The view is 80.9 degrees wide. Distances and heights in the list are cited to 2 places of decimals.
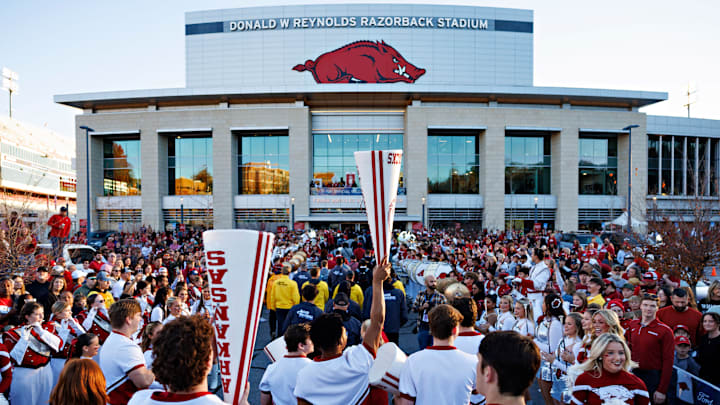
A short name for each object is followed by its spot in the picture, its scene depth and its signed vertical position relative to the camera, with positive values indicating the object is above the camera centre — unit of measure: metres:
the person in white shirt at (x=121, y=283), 8.69 -1.79
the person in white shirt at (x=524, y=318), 5.67 -1.63
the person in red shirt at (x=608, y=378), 3.19 -1.38
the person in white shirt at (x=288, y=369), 3.34 -1.36
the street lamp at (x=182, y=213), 38.94 -1.22
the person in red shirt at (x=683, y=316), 5.42 -1.52
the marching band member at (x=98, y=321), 5.39 -1.58
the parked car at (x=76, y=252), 14.71 -2.05
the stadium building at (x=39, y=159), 63.44 +7.06
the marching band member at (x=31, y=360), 4.38 -1.70
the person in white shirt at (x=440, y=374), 2.82 -1.18
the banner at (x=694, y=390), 4.60 -2.16
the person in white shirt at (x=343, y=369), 2.83 -1.18
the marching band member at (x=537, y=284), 7.86 -1.58
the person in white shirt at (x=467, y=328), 3.75 -1.18
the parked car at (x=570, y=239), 25.41 -2.46
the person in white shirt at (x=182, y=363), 1.96 -0.77
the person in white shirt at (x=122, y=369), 3.26 -1.32
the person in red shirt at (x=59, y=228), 14.70 -1.01
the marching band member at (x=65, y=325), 4.96 -1.52
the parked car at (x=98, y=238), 25.96 -2.60
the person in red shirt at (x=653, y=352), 4.41 -1.64
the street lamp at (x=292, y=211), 38.56 -1.02
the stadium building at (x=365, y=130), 40.59 +6.93
